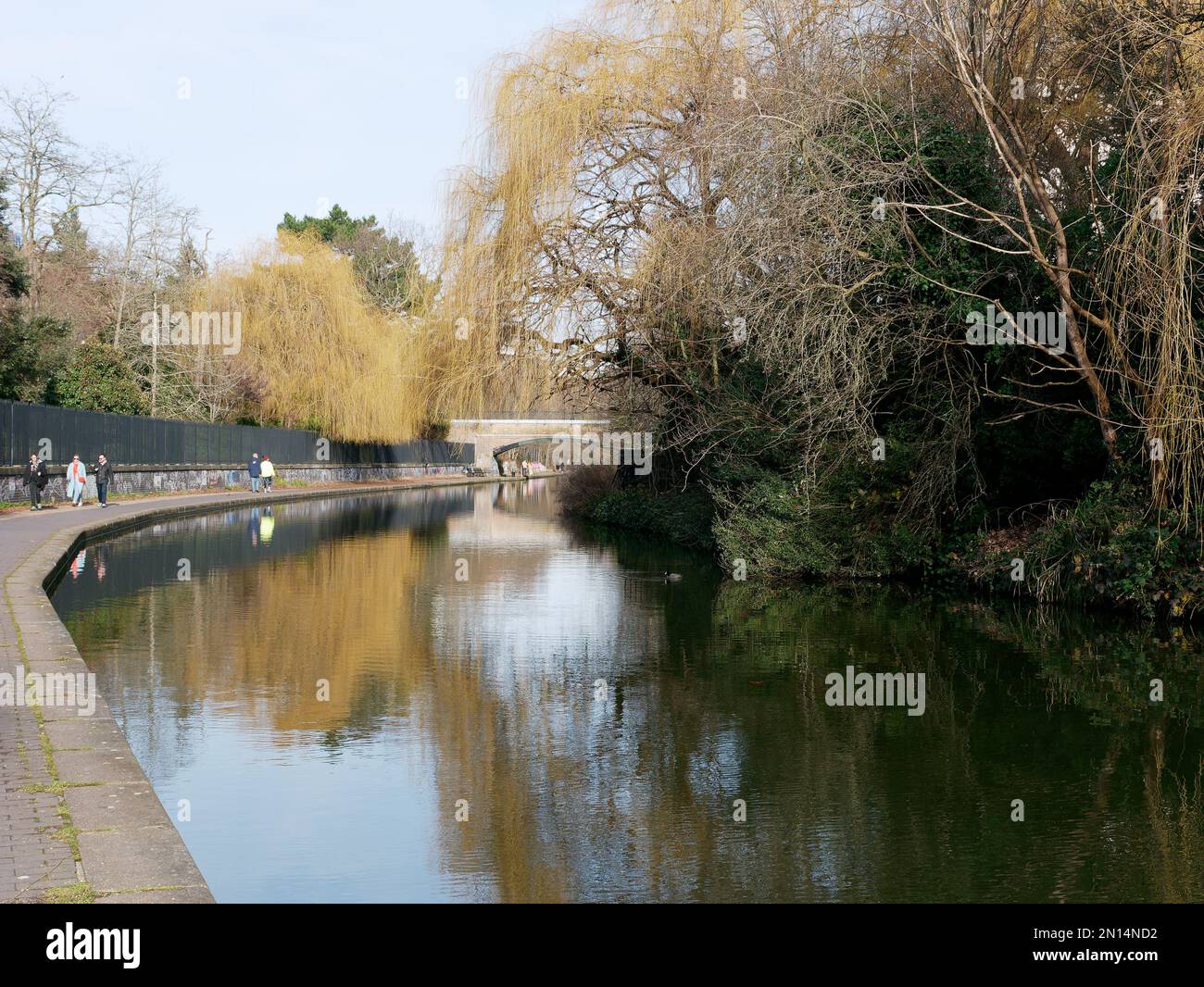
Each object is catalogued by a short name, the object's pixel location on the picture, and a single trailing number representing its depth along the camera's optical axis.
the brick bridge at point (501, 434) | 106.72
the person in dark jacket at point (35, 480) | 34.00
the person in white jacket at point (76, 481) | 36.38
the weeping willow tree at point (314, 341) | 55.34
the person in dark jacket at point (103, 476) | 36.56
